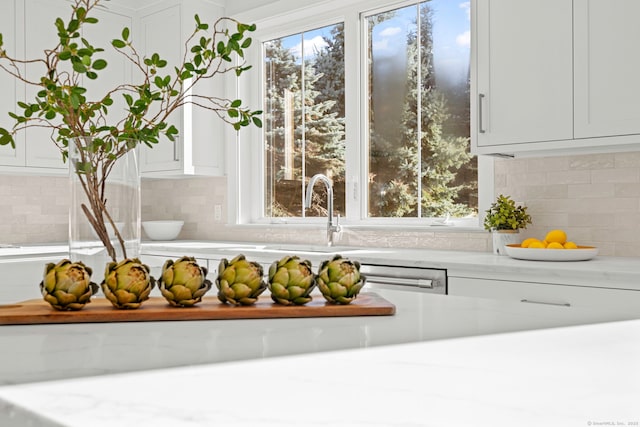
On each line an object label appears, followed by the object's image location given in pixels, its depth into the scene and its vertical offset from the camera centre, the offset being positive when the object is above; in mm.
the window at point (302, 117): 3709 +611
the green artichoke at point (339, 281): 1026 -132
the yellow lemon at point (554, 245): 2314 -159
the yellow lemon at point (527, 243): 2404 -155
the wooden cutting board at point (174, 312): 953 -177
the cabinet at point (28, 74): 3688 +893
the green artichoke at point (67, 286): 965 -131
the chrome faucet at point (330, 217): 3270 -57
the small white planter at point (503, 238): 2615 -145
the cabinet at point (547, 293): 1954 -320
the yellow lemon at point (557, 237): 2396 -130
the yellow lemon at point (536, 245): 2361 -161
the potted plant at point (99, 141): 1072 +128
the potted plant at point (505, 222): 2617 -73
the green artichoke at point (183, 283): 993 -130
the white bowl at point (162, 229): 4137 -154
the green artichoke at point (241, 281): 1010 -129
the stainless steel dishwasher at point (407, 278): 2381 -305
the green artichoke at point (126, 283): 989 -129
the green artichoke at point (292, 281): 1010 -130
